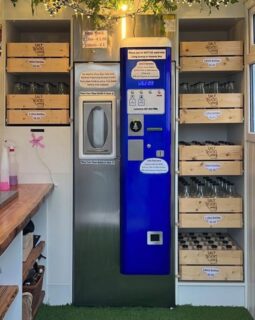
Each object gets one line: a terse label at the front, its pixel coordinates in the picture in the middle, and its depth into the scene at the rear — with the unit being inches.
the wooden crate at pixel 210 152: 99.5
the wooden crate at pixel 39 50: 99.0
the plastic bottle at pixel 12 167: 95.3
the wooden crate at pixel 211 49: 99.5
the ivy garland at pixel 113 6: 92.6
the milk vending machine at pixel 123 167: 94.2
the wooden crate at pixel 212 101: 99.5
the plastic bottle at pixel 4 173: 89.9
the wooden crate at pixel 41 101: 99.4
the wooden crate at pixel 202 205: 99.1
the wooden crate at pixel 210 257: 99.9
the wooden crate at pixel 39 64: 99.0
